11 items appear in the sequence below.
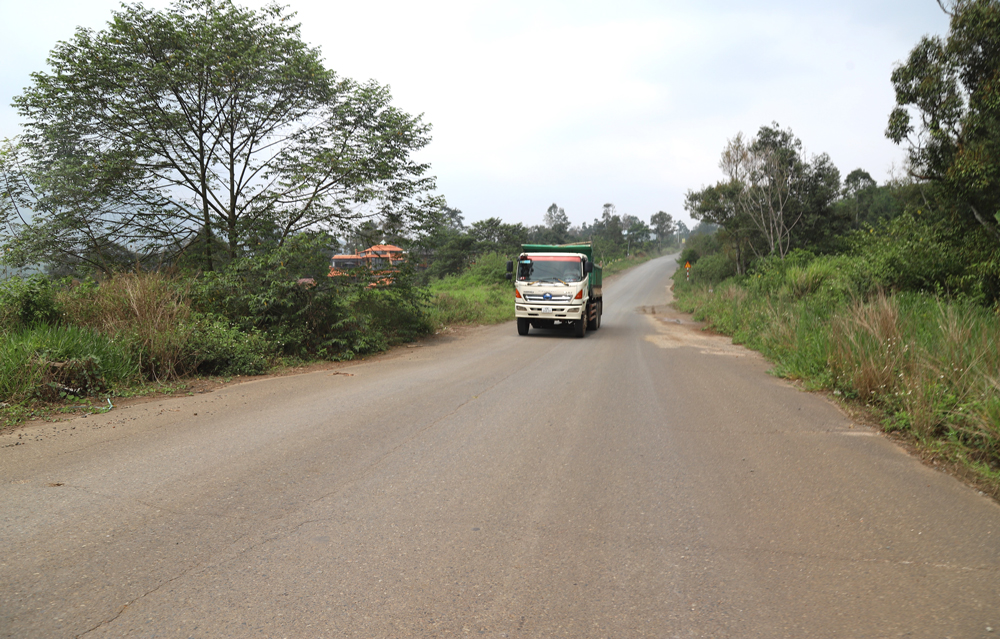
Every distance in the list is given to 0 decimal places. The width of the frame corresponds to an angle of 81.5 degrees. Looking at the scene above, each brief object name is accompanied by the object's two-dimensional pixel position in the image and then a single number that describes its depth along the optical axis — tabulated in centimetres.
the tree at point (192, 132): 1349
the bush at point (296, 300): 1198
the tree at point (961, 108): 1066
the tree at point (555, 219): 10342
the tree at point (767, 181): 3675
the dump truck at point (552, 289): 1803
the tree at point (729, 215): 4047
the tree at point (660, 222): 13512
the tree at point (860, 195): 5572
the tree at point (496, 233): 5278
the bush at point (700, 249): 6669
